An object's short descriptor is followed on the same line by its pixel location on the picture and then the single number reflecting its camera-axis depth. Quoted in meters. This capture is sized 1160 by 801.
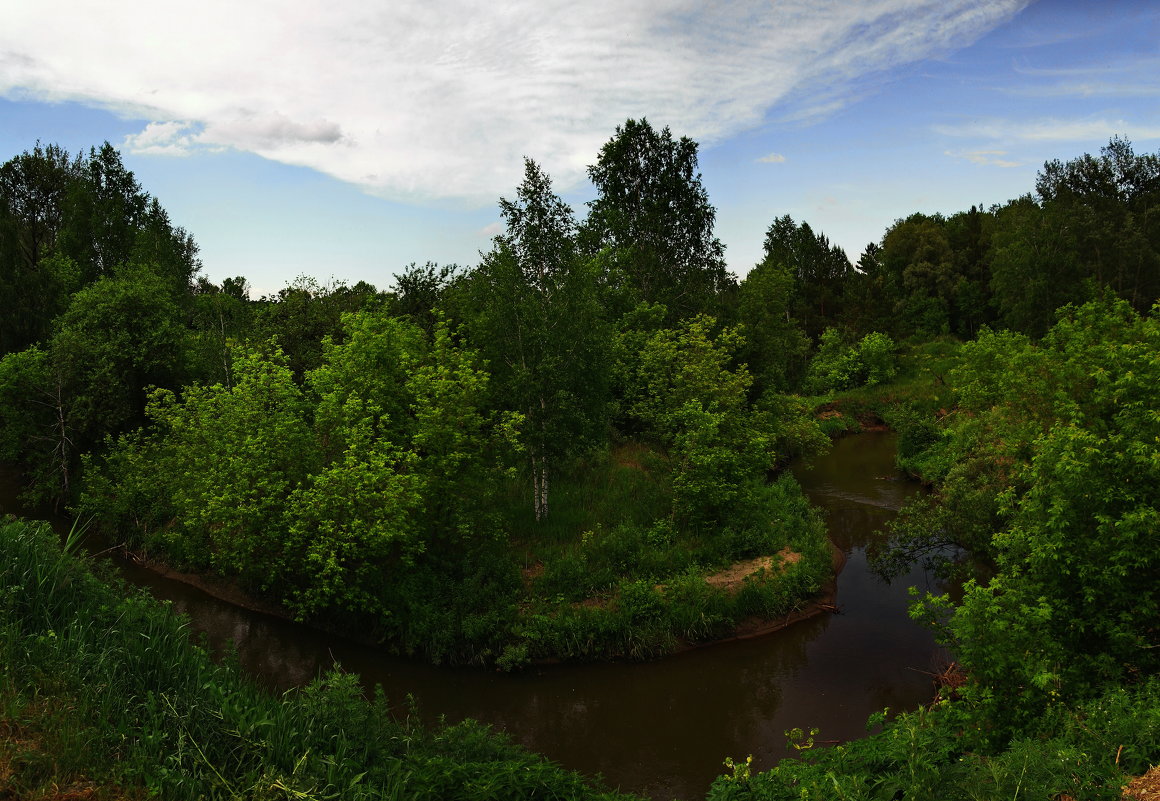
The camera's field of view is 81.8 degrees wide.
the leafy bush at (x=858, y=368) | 49.44
